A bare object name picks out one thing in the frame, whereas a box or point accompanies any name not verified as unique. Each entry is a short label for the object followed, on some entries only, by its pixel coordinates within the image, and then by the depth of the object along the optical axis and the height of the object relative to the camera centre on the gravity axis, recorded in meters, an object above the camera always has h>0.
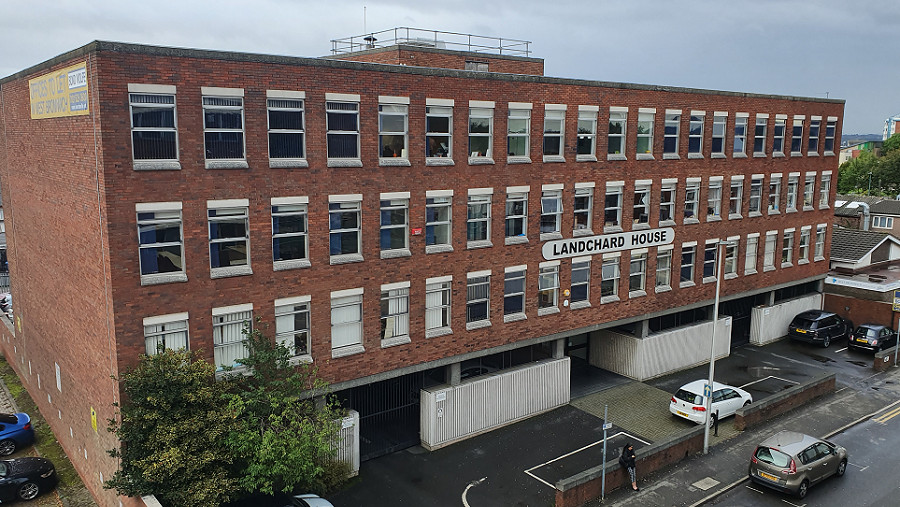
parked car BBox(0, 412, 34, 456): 26.34 -10.99
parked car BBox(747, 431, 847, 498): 21.94 -9.98
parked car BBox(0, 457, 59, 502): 22.55 -10.92
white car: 27.36 -10.04
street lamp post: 24.56 -8.60
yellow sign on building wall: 18.83 +1.52
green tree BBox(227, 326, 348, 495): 18.62 -7.75
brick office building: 18.97 -2.38
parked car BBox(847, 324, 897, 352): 37.22 -9.90
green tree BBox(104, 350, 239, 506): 17.73 -7.48
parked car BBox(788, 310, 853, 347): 38.59 -9.79
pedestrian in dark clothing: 22.47 -10.01
